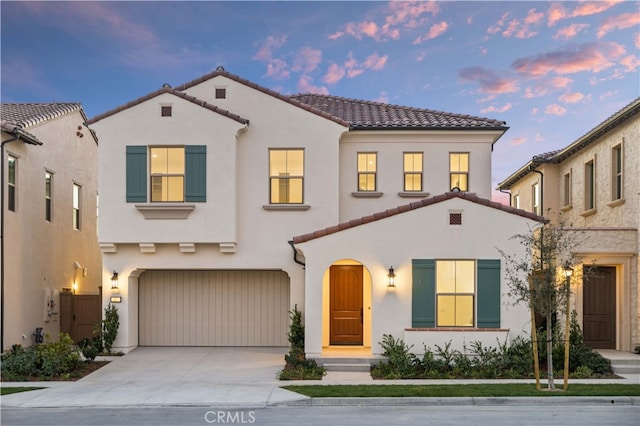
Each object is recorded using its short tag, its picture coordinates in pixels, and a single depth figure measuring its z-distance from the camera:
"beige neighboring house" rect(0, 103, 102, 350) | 15.62
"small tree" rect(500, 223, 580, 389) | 11.12
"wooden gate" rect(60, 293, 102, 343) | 17.73
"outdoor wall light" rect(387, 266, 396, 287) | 13.61
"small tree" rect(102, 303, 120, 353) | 15.53
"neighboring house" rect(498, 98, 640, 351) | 14.72
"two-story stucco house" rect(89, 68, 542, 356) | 13.62
